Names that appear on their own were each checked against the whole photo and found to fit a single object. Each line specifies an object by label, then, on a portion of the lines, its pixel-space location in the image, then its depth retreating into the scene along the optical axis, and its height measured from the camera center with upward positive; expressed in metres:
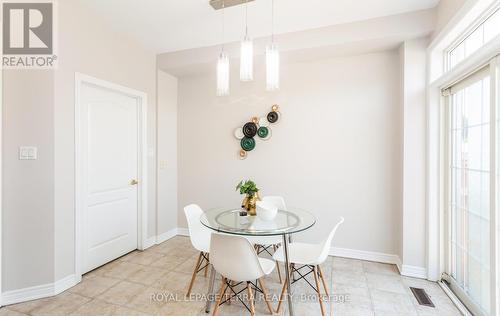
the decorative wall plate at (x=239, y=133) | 3.32 +0.35
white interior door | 2.52 -0.18
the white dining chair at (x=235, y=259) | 1.51 -0.66
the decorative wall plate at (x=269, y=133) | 3.18 +0.33
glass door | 1.73 -0.27
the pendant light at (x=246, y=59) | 1.84 +0.78
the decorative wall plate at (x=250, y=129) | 3.22 +0.39
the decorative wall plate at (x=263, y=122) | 3.20 +0.48
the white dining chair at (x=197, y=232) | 2.14 -0.73
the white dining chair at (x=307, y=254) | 1.81 -0.80
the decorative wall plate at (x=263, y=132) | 3.17 +0.35
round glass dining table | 1.75 -0.54
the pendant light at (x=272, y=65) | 1.85 +0.73
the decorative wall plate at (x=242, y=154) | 3.32 +0.05
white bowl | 2.02 -0.47
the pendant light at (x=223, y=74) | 2.01 +0.71
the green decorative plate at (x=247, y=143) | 3.24 +0.20
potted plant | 2.20 -0.37
